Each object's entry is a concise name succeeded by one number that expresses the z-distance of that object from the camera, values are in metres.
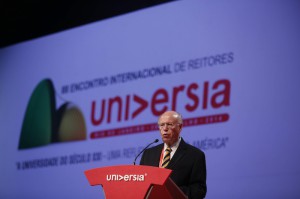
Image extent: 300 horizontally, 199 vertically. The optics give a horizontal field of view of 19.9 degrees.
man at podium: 4.72
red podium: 3.92
